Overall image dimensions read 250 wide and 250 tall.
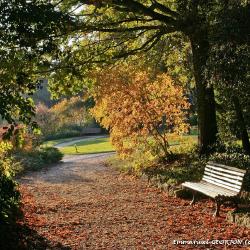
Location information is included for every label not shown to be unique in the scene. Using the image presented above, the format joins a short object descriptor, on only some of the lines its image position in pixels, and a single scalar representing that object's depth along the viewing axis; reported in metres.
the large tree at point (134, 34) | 12.41
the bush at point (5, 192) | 7.02
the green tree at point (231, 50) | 9.70
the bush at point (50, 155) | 29.48
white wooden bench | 9.55
